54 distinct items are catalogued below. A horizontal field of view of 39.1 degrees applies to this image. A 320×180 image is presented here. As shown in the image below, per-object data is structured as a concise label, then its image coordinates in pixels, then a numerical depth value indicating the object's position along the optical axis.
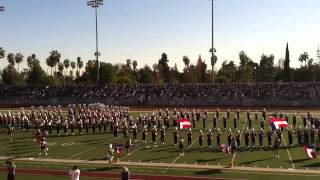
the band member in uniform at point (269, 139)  23.72
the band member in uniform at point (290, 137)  23.86
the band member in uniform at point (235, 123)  30.31
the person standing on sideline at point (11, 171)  15.27
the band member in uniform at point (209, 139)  23.69
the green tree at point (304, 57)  99.00
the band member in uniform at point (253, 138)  23.72
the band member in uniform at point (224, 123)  30.39
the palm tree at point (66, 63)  114.07
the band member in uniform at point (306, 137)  24.23
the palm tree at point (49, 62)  96.06
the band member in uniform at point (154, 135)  25.10
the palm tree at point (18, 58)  109.72
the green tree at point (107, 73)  73.31
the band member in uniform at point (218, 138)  23.80
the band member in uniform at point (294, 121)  30.52
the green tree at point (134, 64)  118.04
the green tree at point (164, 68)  103.78
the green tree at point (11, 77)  79.12
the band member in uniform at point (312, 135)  24.16
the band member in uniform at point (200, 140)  23.88
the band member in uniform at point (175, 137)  24.52
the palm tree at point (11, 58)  109.25
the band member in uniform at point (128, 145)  22.31
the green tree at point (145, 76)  90.06
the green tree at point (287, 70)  81.62
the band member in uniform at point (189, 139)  23.83
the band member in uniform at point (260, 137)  23.52
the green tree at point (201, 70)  96.75
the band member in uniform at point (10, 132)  28.47
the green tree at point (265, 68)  100.31
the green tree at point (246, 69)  94.51
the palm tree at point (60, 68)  107.90
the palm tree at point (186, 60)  116.61
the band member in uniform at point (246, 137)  23.69
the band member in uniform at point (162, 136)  25.02
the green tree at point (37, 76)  74.44
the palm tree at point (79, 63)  126.01
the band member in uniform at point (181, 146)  21.73
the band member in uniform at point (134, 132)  26.05
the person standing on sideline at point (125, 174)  14.52
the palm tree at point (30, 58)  111.03
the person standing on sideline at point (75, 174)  14.16
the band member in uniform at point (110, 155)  20.00
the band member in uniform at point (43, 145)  22.48
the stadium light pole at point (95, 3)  54.69
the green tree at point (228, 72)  87.54
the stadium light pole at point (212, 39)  51.86
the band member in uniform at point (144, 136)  25.62
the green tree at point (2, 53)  90.59
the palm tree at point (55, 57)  95.88
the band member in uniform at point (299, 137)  24.22
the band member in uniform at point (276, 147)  20.97
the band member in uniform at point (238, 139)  23.38
